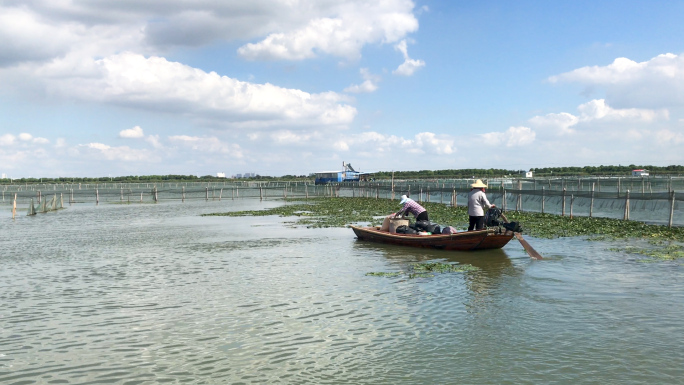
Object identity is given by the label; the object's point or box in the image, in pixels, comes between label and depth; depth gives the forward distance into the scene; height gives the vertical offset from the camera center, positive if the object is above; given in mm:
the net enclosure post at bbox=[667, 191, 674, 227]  19570 -931
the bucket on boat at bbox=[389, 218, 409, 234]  18297 -1456
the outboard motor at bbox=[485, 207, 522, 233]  15195 -1249
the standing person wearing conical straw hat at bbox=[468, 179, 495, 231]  16328 -764
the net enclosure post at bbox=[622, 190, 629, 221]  22391 -1412
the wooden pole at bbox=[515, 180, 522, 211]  28983 -1274
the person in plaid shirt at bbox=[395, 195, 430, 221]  17922 -990
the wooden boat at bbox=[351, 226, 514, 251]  15312 -1824
